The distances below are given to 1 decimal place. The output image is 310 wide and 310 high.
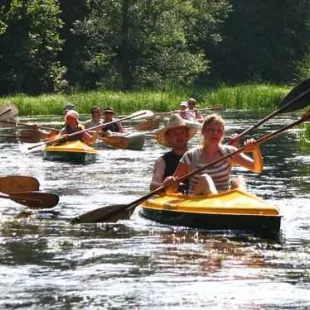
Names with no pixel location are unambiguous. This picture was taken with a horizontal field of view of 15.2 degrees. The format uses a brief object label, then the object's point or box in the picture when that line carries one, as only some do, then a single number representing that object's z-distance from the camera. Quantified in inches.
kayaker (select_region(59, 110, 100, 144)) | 841.5
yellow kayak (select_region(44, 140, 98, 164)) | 835.4
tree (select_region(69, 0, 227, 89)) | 2217.0
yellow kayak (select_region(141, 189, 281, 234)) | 456.1
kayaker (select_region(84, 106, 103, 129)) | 882.1
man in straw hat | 512.1
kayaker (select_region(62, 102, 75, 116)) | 1028.8
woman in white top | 480.4
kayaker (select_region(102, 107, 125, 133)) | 899.3
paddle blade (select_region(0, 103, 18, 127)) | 834.2
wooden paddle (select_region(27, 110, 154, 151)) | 826.8
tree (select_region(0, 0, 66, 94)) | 2091.5
